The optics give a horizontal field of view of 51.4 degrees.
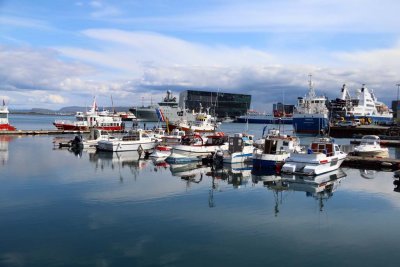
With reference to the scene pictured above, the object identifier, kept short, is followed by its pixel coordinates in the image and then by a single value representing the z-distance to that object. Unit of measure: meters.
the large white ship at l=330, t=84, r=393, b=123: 117.56
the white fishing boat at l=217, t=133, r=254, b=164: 39.09
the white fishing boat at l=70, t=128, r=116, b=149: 52.81
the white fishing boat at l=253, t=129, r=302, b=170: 35.41
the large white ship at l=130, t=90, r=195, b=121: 128.57
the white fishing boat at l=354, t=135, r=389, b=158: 42.69
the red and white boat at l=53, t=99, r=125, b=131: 84.19
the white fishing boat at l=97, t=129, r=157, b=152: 48.84
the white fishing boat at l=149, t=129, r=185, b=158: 42.84
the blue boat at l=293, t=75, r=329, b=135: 88.75
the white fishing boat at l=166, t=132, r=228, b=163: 40.38
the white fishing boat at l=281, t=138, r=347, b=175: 31.48
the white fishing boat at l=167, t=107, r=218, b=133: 71.25
